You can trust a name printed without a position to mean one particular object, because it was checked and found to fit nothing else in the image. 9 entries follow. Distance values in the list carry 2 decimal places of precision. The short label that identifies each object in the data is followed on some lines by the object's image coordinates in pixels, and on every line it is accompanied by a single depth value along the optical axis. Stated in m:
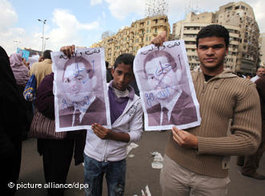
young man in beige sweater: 0.99
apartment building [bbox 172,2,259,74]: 48.16
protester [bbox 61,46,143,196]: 1.36
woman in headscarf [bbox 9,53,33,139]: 2.97
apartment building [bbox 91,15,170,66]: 46.88
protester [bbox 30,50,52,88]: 2.79
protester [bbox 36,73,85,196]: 1.91
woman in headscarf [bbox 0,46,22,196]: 1.22
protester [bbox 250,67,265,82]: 3.21
